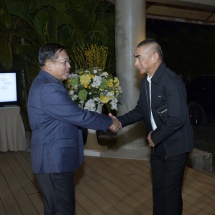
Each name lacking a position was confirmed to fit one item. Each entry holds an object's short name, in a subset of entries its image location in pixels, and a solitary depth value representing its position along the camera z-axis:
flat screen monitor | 6.03
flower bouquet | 4.96
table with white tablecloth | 5.83
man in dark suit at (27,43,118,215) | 2.32
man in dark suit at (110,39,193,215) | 2.45
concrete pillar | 5.91
